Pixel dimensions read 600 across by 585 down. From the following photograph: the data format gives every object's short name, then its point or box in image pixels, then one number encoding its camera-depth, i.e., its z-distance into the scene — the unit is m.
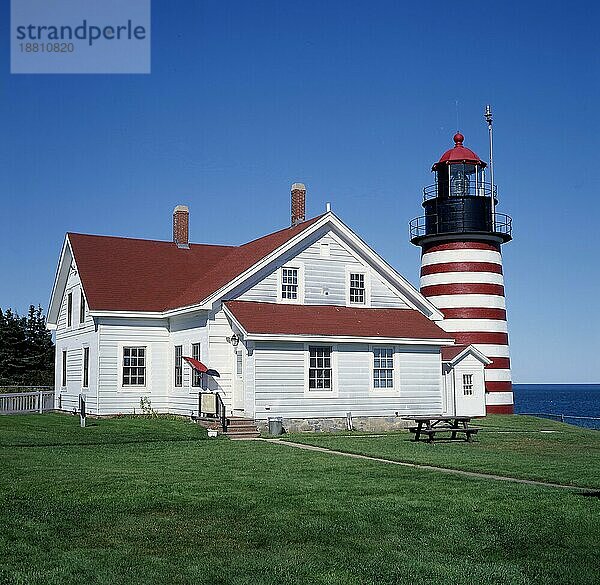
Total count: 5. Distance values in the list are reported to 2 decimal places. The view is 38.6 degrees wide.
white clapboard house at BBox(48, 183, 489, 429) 26.66
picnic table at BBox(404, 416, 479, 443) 22.30
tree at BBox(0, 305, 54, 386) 54.88
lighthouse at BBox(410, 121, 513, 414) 34.84
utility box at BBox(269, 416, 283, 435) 25.39
